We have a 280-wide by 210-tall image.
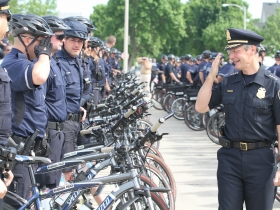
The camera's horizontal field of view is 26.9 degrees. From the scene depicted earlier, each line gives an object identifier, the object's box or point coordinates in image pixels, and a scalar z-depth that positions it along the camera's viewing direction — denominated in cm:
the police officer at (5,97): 348
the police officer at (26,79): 451
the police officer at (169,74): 2137
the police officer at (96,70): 1148
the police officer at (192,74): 1842
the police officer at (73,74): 645
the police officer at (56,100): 570
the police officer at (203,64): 1566
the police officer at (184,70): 1997
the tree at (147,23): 6025
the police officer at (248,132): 456
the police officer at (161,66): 2582
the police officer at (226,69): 1187
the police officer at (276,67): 1236
